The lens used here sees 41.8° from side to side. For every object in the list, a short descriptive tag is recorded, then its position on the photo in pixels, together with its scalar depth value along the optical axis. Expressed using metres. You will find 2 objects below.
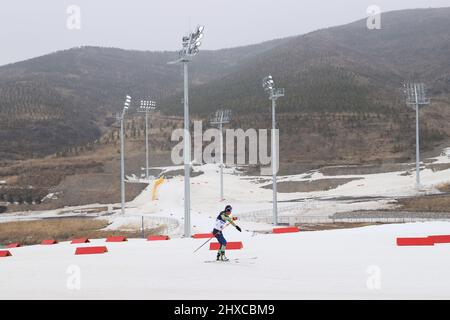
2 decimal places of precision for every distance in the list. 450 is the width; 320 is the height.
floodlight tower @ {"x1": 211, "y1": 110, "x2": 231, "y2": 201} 54.43
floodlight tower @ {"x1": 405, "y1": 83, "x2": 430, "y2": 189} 54.04
